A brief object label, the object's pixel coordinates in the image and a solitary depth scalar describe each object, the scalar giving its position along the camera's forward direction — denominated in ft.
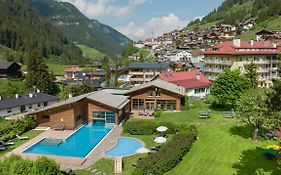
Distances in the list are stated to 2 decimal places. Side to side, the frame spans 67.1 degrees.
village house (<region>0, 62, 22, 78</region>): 190.26
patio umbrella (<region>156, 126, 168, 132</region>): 81.82
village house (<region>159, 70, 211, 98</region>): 136.52
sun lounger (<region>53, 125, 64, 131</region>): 92.09
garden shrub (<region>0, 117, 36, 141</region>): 82.02
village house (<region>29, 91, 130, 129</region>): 92.92
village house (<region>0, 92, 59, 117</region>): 117.07
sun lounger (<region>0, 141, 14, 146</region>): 76.08
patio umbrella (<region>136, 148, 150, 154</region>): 70.12
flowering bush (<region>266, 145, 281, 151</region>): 65.49
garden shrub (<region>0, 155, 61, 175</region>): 47.69
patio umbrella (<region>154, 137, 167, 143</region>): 76.63
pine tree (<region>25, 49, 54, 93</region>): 167.63
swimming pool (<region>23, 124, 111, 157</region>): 73.61
